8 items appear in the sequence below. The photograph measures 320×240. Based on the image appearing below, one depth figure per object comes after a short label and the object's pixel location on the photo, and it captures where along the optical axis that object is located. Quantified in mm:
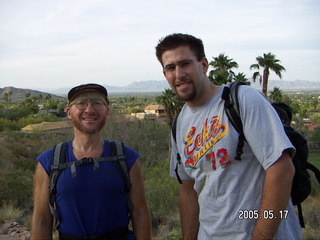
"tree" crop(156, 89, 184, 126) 24828
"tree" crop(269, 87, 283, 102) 37788
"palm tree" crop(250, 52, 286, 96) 29125
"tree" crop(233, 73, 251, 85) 26584
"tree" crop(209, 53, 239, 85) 25727
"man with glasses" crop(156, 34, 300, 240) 1897
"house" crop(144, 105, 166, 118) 71312
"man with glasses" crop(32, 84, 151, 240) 2258
